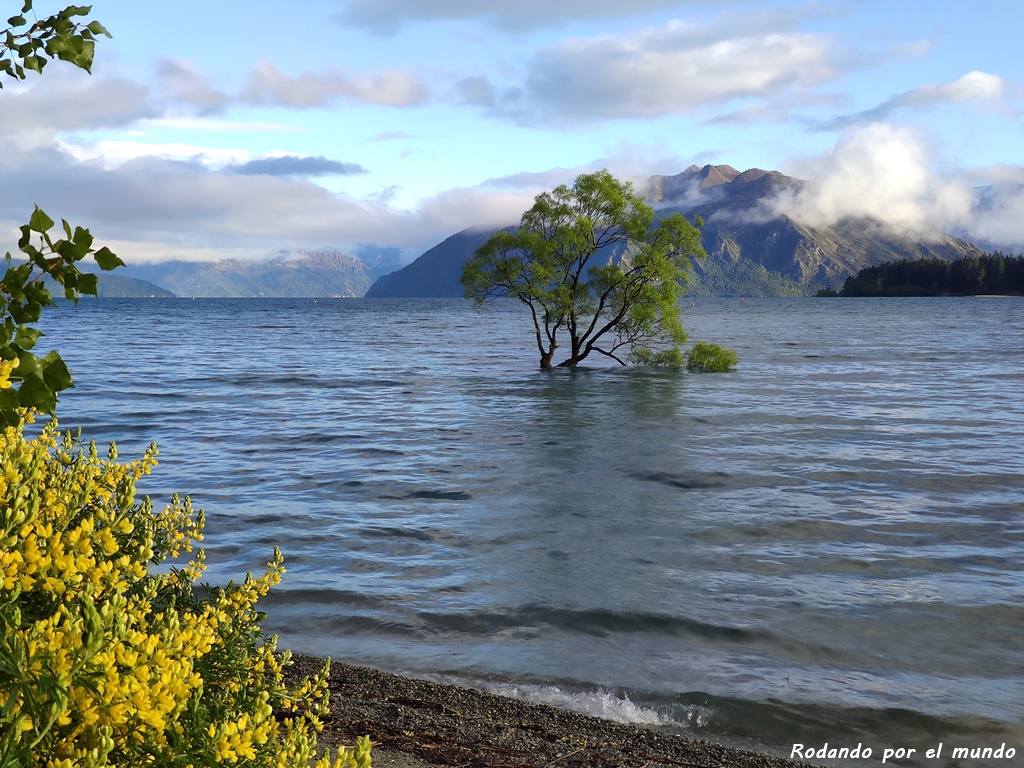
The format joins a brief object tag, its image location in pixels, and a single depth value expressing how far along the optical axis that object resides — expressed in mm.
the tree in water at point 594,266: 43781
